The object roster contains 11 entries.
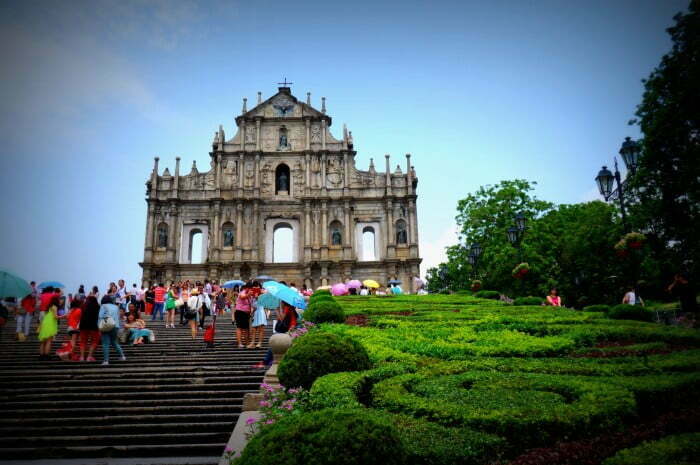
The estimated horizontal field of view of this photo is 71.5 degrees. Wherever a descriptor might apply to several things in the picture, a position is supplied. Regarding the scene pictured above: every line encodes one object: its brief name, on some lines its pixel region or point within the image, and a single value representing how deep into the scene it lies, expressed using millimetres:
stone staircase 7262
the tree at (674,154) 17609
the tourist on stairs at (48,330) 11758
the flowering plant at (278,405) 6176
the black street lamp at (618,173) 12328
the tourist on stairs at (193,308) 14727
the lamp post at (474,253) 23422
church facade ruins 37406
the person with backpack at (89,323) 11328
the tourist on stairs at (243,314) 12773
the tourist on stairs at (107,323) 11031
